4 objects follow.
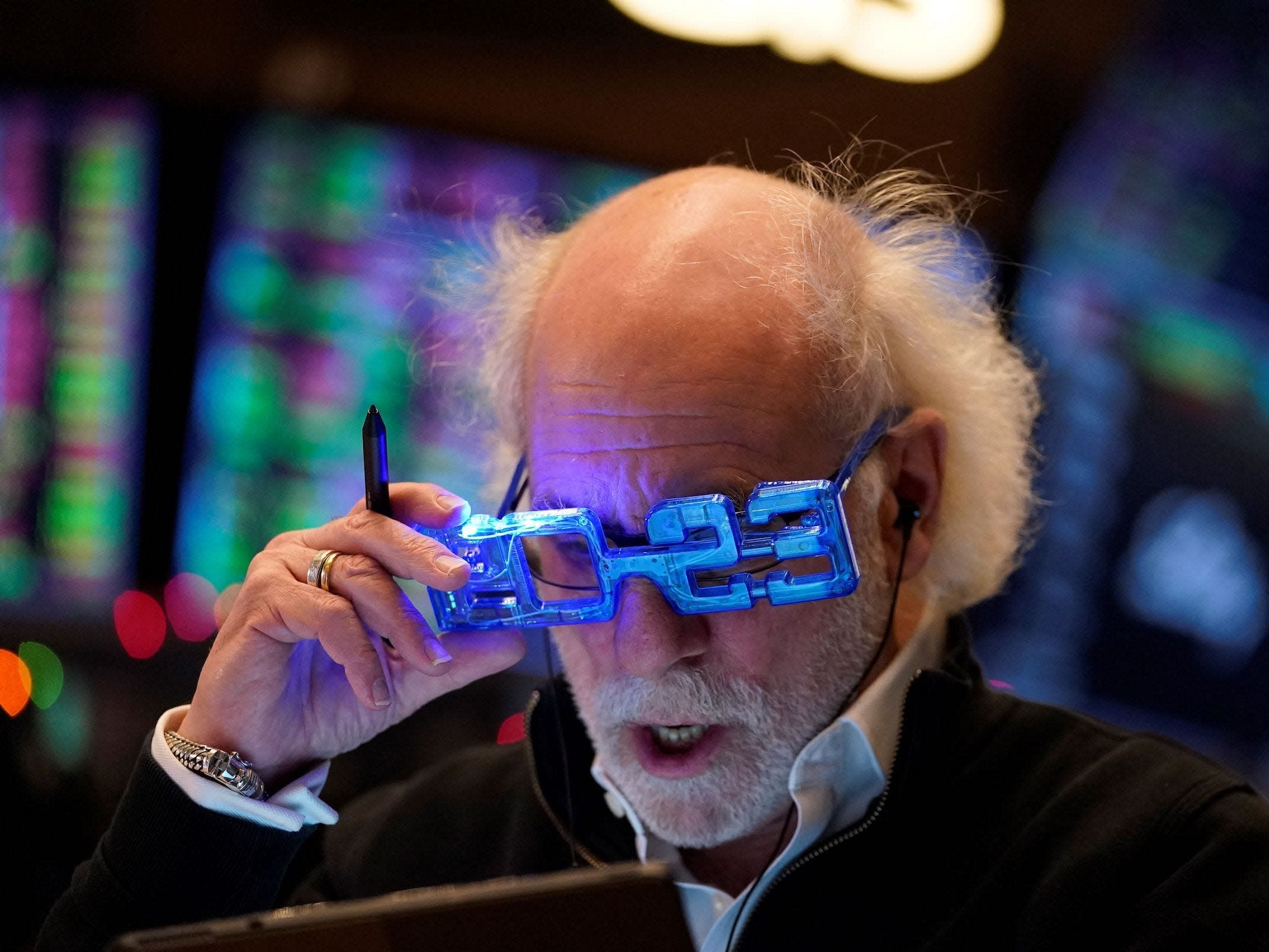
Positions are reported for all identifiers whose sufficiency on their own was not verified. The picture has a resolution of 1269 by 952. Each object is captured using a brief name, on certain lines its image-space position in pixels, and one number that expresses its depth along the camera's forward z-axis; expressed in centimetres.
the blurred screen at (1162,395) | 344
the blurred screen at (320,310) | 349
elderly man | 157
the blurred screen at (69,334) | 346
